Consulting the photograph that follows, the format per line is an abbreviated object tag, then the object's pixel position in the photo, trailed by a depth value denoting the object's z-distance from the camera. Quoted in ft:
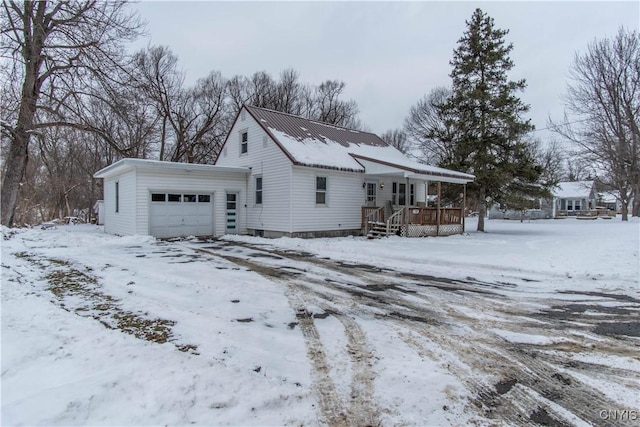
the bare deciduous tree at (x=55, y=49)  42.39
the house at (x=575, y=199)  148.87
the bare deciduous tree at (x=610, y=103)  69.46
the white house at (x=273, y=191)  50.52
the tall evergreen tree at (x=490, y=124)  65.46
